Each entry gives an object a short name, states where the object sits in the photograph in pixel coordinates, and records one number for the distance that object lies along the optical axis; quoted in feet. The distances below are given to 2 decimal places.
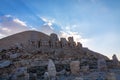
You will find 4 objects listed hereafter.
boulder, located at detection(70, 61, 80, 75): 53.33
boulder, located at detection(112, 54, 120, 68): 76.82
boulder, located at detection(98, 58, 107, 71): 59.46
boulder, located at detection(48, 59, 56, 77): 43.40
